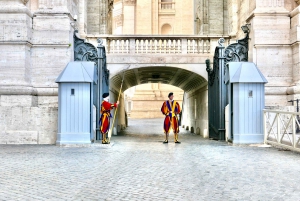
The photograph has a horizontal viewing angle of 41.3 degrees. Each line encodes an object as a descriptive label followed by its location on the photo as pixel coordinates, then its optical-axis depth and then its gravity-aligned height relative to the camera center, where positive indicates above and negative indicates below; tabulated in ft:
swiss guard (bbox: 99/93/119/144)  41.51 -1.19
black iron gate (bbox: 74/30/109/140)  45.93 +5.67
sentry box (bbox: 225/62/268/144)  39.60 -0.06
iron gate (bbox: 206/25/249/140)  47.37 +3.62
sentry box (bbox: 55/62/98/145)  38.50 -0.11
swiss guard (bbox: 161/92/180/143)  46.03 -0.74
